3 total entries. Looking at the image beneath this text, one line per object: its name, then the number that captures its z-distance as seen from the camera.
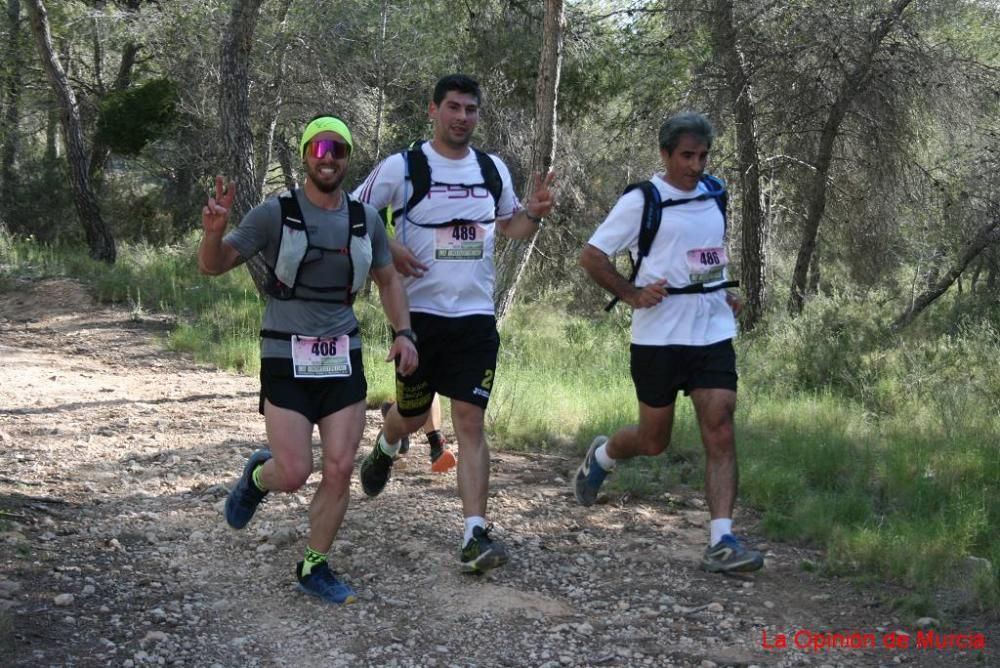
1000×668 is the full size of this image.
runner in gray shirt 4.53
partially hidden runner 6.60
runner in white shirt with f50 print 5.28
